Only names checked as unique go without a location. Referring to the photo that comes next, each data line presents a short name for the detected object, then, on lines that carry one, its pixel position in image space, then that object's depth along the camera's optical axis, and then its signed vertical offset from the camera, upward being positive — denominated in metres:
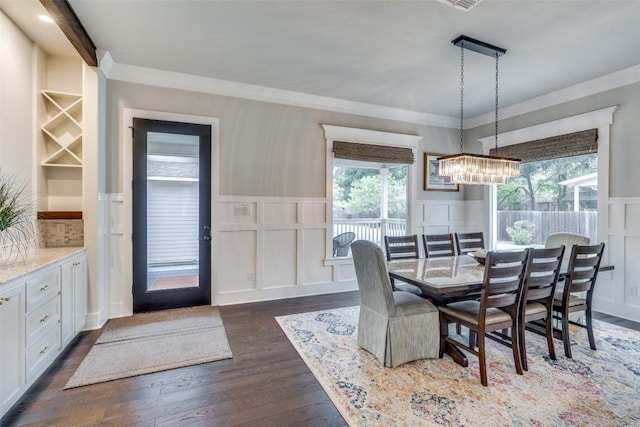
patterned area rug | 1.94 -1.22
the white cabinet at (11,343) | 1.82 -0.79
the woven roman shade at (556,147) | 3.91 +0.88
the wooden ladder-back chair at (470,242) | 3.91 -0.36
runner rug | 2.47 -1.20
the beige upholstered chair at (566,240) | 3.36 -0.30
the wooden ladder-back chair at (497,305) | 2.28 -0.68
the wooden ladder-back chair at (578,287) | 2.65 -0.64
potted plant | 2.31 -0.13
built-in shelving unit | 3.24 +0.85
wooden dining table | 2.33 -0.51
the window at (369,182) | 4.65 +0.61
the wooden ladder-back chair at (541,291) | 2.44 -0.62
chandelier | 3.04 +0.47
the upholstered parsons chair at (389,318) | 2.50 -0.85
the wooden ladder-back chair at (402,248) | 3.41 -0.39
